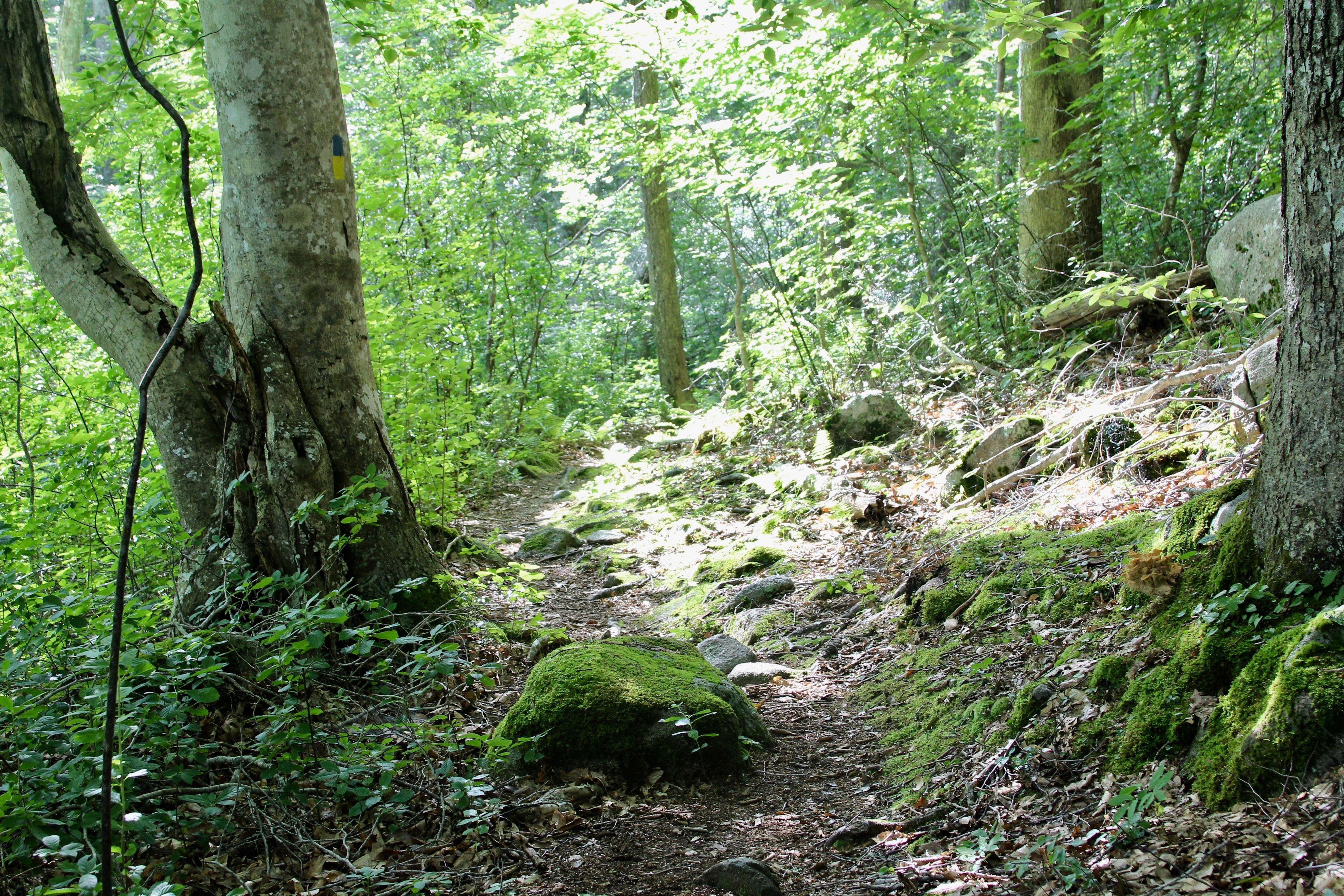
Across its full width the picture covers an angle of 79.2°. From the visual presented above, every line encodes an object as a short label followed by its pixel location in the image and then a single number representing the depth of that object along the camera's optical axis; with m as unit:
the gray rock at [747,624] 5.36
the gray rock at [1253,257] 5.62
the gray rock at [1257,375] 4.32
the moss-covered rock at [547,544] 7.89
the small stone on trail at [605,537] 8.26
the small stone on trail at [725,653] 4.78
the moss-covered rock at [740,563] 6.45
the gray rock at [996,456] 5.86
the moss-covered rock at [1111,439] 5.08
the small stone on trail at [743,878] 2.53
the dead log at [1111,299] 5.18
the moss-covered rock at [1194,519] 3.06
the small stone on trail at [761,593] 5.76
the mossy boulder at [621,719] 3.36
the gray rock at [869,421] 8.21
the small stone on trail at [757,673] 4.56
